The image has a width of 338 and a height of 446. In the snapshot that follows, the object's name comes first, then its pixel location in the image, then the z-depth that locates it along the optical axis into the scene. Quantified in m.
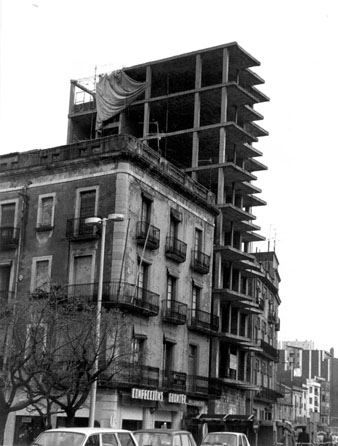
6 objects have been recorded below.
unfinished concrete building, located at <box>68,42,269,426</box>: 57.62
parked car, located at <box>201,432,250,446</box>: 27.97
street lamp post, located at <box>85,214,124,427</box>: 30.20
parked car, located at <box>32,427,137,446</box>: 17.05
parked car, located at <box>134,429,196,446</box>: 22.58
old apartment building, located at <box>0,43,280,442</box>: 41.62
